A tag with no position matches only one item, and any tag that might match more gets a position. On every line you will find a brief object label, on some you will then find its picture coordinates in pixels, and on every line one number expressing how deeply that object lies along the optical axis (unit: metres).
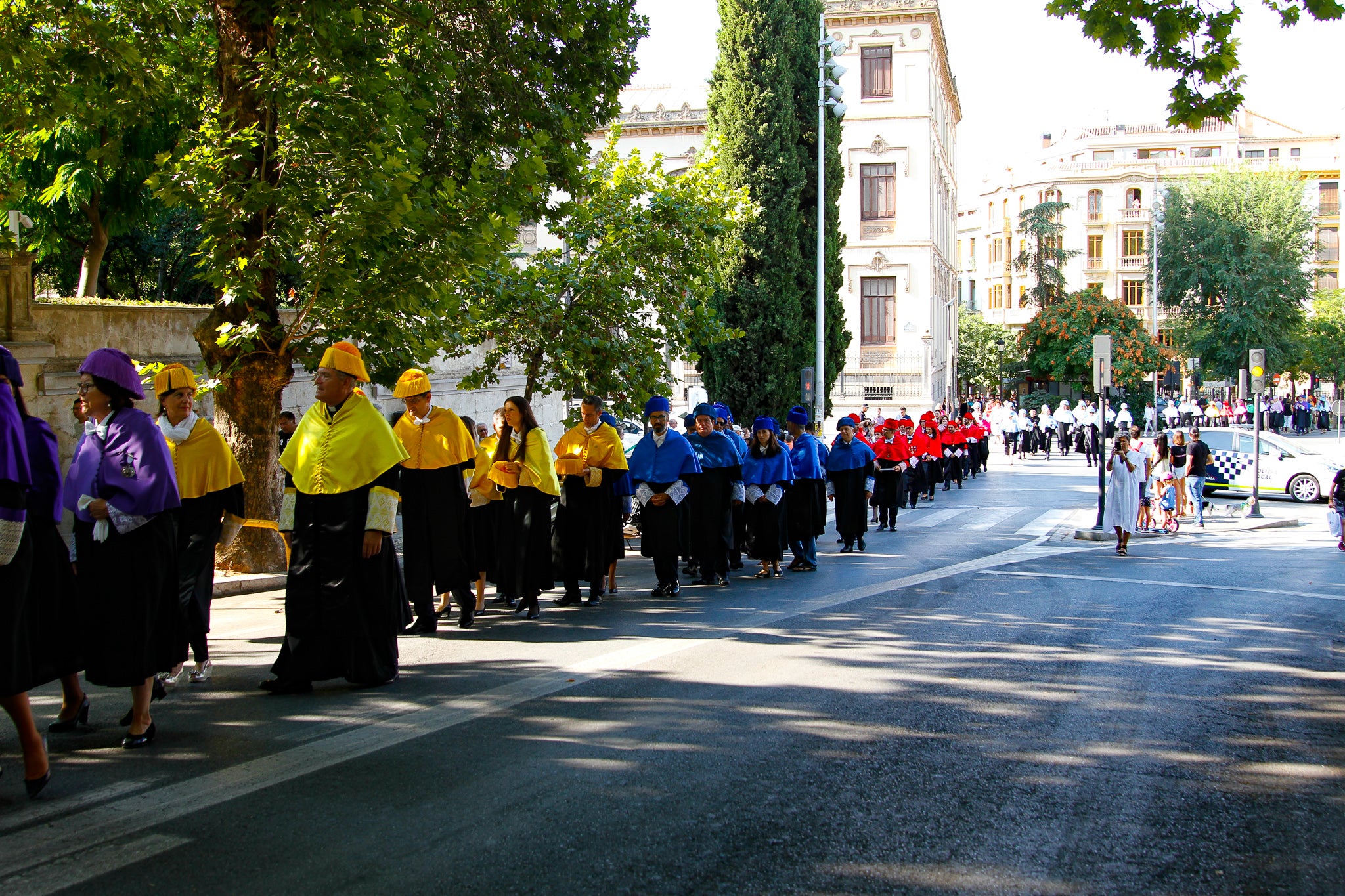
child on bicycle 21.25
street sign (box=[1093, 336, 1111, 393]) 21.20
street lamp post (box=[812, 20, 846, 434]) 26.22
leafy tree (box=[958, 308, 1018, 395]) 77.31
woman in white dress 16.91
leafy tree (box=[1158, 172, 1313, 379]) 56.91
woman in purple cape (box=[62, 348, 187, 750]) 5.96
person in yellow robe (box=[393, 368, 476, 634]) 9.57
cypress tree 29.95
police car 26.16
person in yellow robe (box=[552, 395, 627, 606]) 11.14
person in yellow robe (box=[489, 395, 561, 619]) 10.54
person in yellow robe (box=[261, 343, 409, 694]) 7.13
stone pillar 14.10
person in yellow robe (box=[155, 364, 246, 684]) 7.28
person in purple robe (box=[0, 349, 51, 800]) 5.12
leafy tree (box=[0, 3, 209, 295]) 11.01
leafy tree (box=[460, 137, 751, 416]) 16.69
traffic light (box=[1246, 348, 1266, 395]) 24.72
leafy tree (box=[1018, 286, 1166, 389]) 46.62
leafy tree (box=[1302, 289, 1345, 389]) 62.22
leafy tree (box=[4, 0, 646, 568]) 11.50
